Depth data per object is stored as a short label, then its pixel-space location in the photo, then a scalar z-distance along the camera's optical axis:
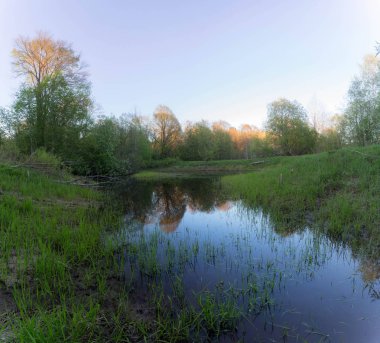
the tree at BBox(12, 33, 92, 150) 22.00
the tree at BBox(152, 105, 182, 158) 60.97
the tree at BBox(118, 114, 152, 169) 45.78
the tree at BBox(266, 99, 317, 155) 44.75
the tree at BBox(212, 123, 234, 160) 64.94
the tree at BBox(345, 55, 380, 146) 32.28
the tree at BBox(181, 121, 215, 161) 59.88
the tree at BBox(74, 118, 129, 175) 25.26
